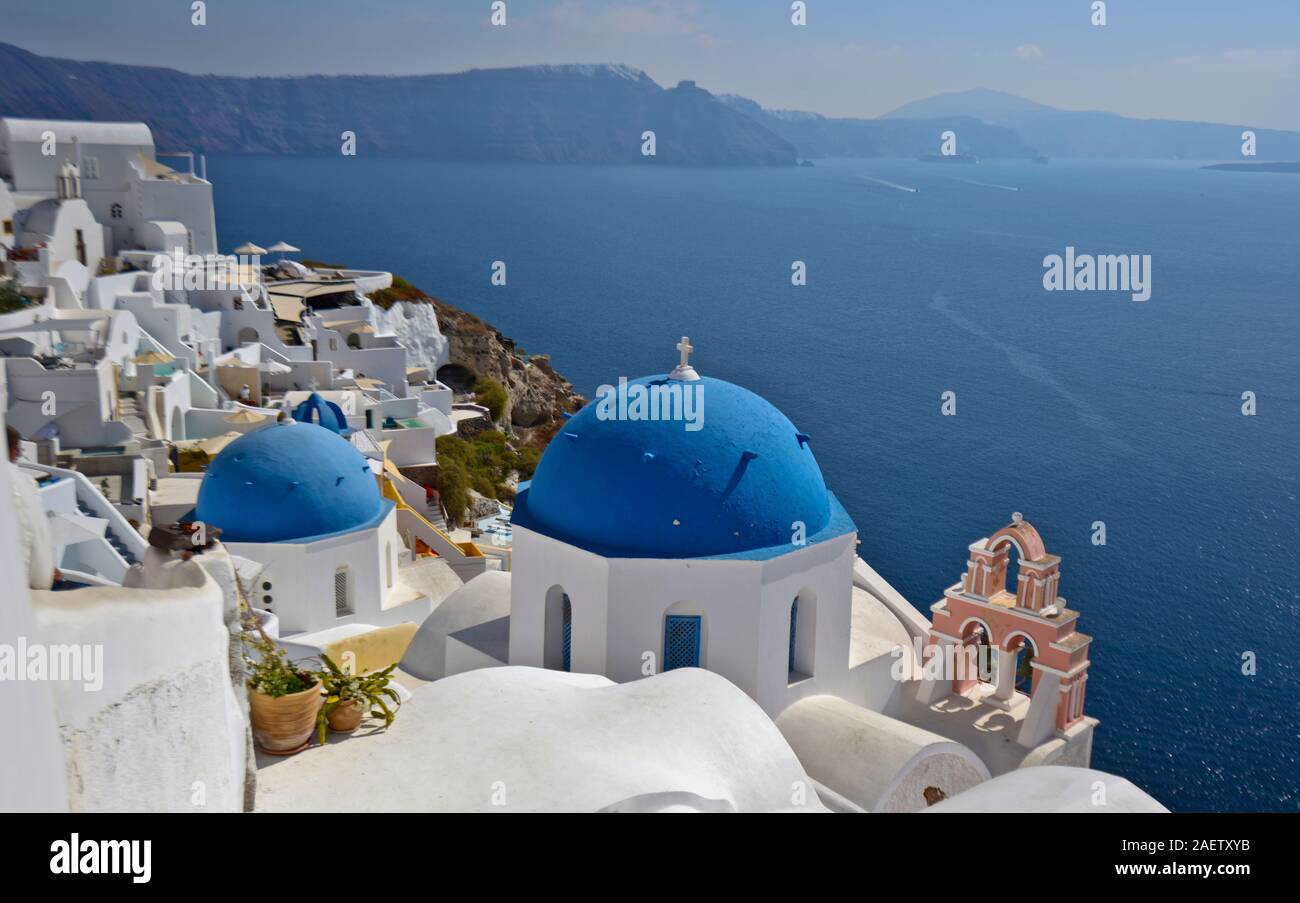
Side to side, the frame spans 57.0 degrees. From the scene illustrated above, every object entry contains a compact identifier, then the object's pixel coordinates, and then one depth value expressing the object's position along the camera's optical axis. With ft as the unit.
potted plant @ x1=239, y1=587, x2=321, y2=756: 27.25
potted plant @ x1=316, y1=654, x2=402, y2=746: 29.27
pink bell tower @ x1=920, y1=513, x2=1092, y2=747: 44.65
